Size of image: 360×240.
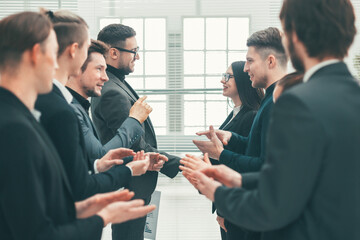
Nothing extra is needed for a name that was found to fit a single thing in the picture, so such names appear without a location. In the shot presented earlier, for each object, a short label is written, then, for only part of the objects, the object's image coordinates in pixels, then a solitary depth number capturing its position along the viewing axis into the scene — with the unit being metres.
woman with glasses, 2.68
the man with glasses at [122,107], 2.66
